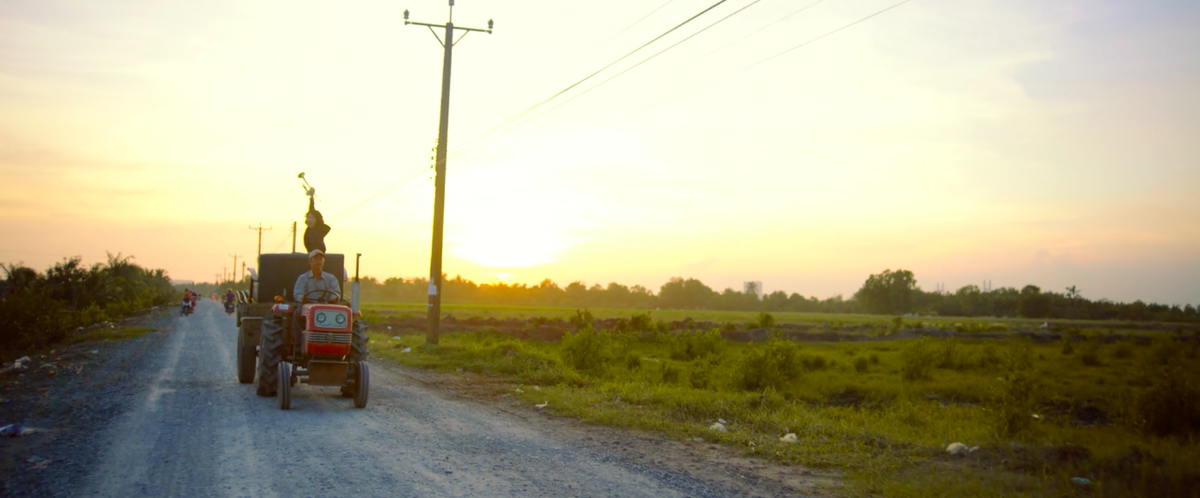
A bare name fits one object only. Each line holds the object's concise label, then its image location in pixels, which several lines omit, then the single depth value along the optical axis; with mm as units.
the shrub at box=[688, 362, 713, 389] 18648
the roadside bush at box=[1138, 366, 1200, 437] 13102
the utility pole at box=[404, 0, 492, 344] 22203
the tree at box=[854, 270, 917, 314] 137625
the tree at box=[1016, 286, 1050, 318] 107188
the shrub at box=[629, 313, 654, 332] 45594
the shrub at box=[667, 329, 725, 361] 31297
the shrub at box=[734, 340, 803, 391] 19156
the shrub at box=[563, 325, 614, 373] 18984
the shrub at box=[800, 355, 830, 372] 28673
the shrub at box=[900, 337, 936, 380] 26164
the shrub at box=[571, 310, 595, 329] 43200
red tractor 10359
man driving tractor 11156
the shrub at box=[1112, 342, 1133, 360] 36094
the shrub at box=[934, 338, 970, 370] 30484
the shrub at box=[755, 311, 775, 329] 59734
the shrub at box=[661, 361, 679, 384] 19364
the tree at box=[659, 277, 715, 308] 167000
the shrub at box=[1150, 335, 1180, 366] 33162
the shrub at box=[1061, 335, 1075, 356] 37812
